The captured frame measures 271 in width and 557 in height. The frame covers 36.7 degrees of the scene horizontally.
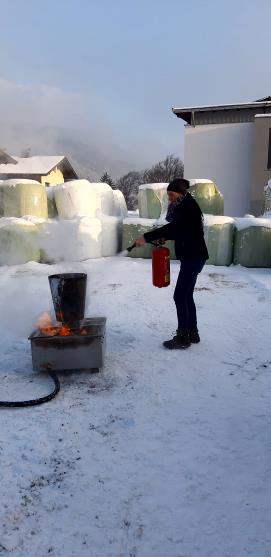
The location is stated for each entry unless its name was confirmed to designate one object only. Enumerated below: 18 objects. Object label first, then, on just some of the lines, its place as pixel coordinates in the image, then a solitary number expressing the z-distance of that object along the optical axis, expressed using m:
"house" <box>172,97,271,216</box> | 20.28
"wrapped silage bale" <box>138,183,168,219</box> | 9.74
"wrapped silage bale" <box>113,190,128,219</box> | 10.48
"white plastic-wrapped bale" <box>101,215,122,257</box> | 9.43
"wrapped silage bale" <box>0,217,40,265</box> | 8.50
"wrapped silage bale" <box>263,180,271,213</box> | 11.15
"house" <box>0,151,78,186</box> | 31.08
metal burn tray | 3.43
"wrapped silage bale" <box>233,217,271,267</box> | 8.38
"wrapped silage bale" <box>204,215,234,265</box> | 8.62
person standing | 3.90
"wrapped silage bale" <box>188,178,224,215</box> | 9.46
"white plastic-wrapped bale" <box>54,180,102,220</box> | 9.25
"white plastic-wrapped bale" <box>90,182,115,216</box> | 9.89
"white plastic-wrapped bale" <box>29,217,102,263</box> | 8.90
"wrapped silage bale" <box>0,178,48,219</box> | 9.04
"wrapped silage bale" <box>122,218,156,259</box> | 9.12
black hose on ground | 2.98
